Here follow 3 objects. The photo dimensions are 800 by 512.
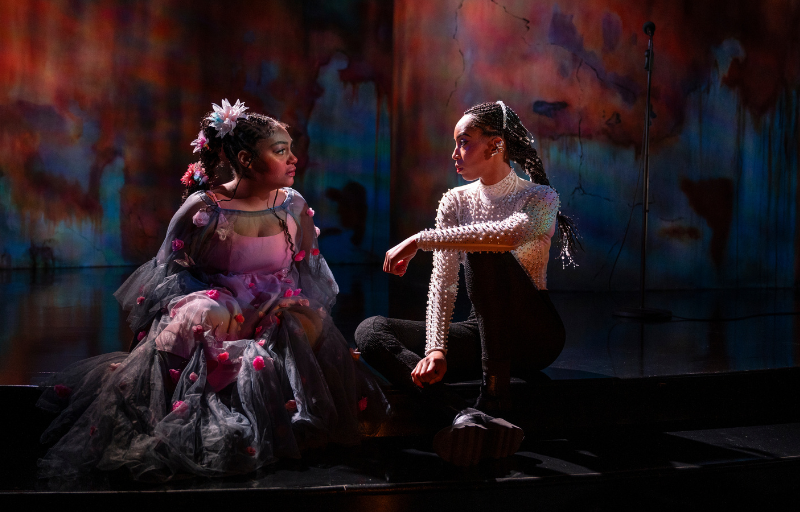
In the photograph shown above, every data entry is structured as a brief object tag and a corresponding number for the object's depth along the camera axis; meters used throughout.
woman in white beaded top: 1.96
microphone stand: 3.61
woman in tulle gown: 1.75
